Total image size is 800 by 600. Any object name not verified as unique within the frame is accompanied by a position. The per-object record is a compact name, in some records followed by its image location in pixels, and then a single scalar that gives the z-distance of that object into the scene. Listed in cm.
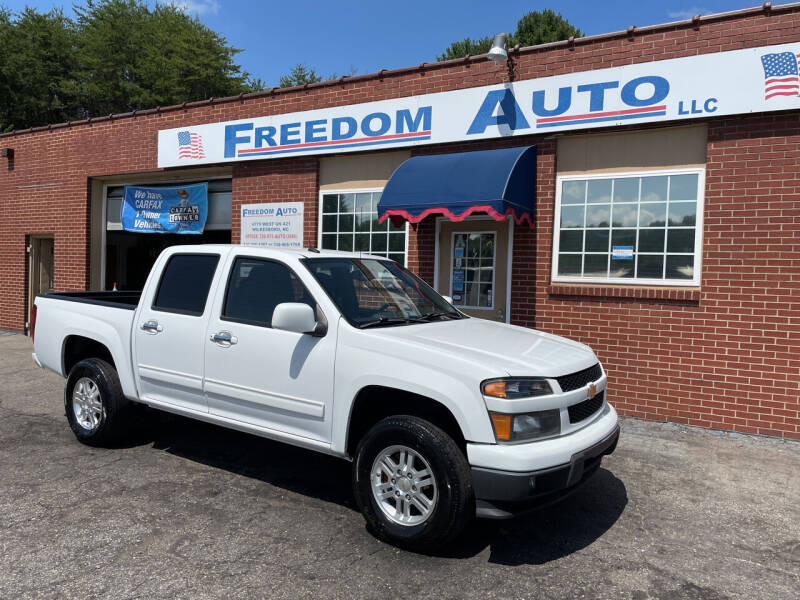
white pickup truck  340
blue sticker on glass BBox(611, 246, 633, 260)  741
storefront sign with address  1012
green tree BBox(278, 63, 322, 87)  3695
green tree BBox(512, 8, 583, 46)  3003
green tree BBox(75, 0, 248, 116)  3067
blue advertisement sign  1150
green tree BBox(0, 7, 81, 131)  2777
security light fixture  770
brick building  663
